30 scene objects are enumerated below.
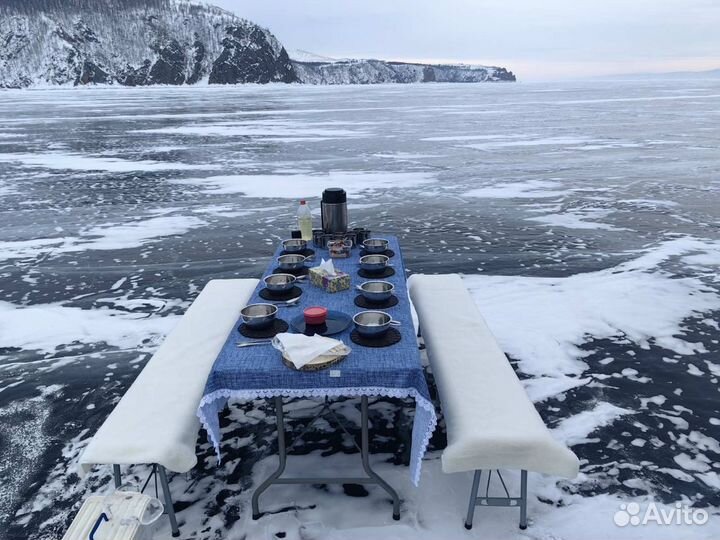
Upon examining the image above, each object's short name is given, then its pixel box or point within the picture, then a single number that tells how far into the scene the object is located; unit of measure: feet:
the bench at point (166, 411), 10.89
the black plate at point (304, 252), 17.12
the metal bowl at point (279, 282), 13.82
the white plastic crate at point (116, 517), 9.86
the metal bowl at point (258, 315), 11.89
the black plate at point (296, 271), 15.40
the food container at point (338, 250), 16.74
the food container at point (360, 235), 18.17
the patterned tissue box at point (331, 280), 14.07
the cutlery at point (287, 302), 13.32
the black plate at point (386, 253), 16.76
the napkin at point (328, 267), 14.43
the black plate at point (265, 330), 11.76
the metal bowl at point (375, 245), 16.89
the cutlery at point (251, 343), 11.45
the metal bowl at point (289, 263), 15.47
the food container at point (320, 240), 17.97
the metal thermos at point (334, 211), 18.11
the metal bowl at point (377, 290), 13.24
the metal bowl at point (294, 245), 17.52
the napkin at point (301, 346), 10.49
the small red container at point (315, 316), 11.76
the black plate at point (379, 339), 11.37
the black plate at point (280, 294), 13.69
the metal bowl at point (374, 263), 15.12
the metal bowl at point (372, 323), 11.46
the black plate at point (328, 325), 11.67
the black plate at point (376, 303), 13.20
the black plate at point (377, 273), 15.08
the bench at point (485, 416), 10.77
